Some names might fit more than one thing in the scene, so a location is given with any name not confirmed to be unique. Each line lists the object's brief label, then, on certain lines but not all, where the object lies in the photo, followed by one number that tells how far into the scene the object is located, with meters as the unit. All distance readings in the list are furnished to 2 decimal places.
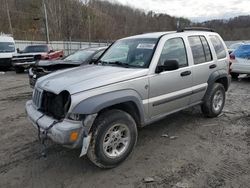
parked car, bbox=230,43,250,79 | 7.33
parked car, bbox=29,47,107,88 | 5.56
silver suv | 2.42
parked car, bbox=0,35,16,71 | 12.64
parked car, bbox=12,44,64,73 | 10.77
